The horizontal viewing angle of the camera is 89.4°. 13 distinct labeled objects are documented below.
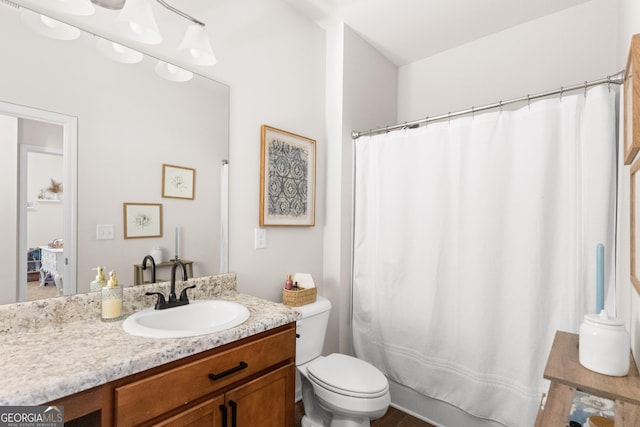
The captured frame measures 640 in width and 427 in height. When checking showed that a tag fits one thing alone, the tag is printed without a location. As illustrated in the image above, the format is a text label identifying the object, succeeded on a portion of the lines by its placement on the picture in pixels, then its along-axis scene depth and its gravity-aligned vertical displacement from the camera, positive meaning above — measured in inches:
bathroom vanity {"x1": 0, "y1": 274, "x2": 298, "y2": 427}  32.3 -18.5
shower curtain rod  53.7 +22.0
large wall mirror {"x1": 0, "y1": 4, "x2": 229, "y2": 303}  44.2 +9.3
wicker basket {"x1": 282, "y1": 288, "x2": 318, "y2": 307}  73.0 -19.7
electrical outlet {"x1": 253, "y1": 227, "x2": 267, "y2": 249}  74.4 -6.4
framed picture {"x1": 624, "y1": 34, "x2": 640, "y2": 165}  31.3 +11.6
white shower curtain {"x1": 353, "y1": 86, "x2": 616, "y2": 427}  57.9 -6.5
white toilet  58.7 -32.7
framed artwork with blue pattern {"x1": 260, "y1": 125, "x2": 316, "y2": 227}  74.7 +8.1
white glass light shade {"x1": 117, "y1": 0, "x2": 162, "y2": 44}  47.3 +28.5
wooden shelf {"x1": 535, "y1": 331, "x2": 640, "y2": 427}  31.7 -18.0
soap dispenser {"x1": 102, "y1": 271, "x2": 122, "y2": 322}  48.2 -13.9
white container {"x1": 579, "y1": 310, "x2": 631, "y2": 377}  35.1 -14.6
